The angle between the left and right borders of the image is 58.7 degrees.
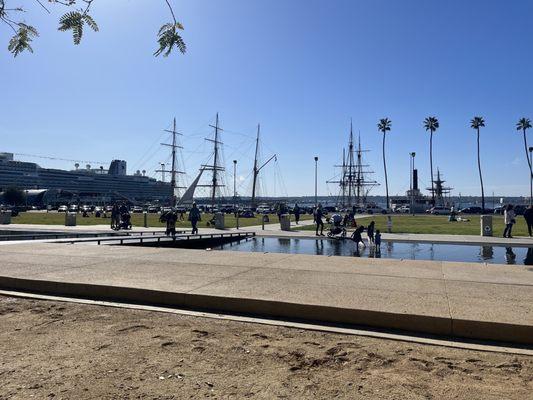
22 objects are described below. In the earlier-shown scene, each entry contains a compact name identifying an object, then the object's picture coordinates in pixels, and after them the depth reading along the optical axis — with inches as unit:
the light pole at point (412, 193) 3421.8
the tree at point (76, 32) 128.7
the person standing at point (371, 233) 790.5
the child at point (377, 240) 730.7
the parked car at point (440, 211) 3149.9
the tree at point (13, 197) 5231.3
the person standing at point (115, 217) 1198.3
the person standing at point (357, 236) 746.2
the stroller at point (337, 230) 931.3
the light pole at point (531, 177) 3684.8
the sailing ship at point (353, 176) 4887.3
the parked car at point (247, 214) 2325.8
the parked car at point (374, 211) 3290.8
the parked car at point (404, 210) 3659.0
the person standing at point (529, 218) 967.4
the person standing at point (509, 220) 912.6
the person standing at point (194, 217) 1016.4
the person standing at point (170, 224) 906.1
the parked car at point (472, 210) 3230.8
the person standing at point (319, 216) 1031.0
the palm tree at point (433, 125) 4202.8
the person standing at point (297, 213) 1497.2
